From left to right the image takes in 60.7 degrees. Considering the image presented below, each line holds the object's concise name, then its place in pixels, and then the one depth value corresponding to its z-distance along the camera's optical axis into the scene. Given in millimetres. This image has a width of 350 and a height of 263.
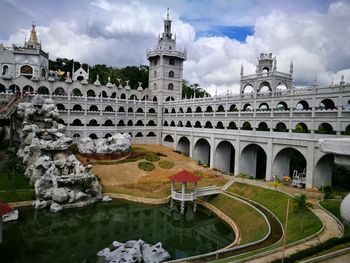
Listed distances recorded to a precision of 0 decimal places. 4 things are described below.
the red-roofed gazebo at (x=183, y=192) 31766
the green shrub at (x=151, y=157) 45969
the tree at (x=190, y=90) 87444
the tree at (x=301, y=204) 23906
